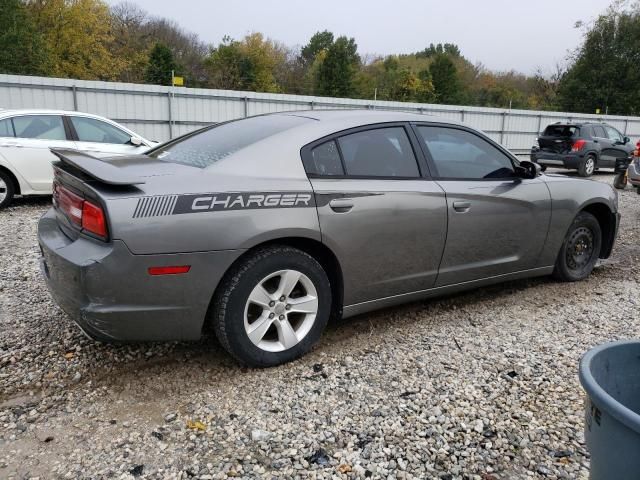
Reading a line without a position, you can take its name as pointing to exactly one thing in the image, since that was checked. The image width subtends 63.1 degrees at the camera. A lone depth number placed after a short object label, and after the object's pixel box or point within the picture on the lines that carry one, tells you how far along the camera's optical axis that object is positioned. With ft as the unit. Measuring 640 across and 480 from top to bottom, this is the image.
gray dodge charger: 8.57
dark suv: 50.52
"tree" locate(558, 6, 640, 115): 130.11
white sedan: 25.23
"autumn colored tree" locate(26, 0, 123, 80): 128.26
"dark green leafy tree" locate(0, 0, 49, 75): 91.71
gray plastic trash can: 4.64
